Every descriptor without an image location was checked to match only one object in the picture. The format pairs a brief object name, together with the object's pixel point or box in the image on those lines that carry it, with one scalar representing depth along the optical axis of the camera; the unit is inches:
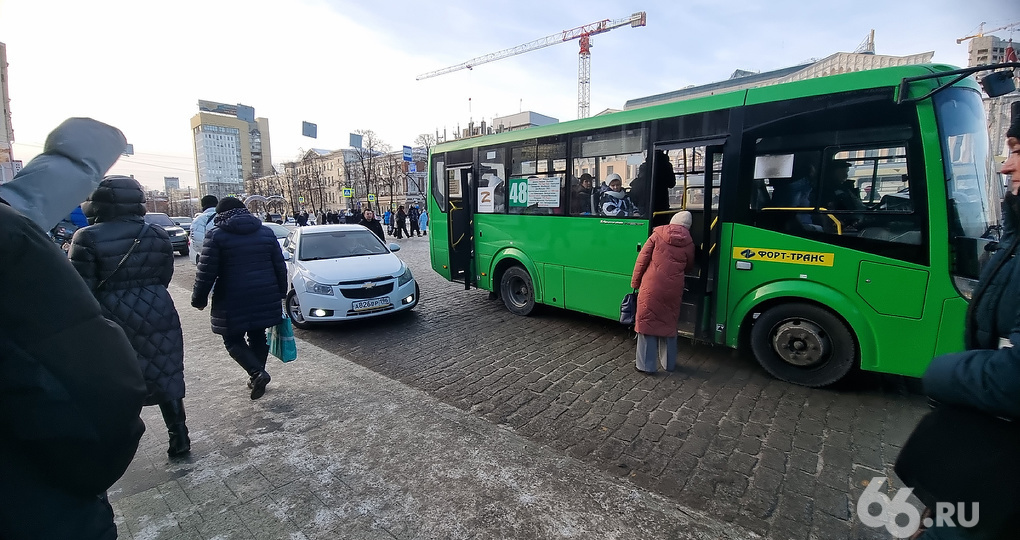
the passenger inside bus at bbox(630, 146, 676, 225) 222.4
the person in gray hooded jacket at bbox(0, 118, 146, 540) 39.6
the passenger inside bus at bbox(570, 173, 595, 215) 253.3
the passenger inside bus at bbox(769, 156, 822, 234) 176.2
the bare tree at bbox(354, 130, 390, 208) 2030.1
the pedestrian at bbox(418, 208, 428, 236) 1104.5
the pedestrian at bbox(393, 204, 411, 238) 983.7
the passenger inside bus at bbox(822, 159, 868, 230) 167.6
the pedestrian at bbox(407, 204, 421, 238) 1051.6
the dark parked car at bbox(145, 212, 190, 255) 765.1
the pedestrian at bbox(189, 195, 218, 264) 392.1
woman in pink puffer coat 189.9
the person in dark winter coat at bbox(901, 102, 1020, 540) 52.4
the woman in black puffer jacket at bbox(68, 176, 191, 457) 121.9
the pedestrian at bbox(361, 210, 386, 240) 544.6
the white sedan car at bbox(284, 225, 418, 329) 267.9
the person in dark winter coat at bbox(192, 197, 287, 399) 166.9
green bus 153.6
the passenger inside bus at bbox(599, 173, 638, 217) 235.6
